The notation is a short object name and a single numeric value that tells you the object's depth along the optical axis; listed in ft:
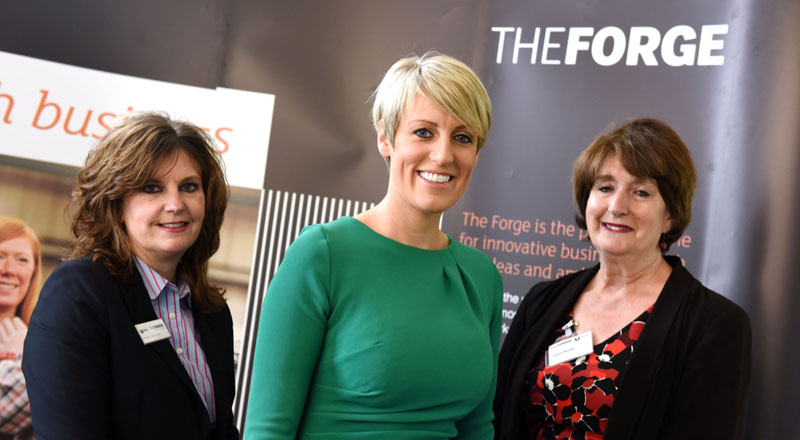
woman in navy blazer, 5.59
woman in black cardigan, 7.09
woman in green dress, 4.92
